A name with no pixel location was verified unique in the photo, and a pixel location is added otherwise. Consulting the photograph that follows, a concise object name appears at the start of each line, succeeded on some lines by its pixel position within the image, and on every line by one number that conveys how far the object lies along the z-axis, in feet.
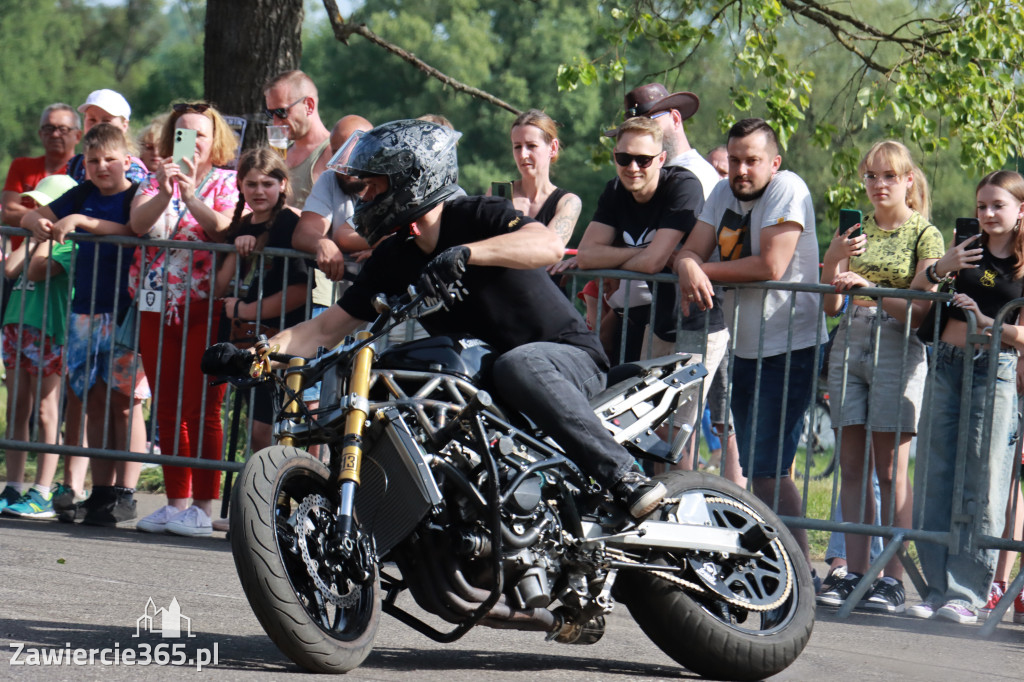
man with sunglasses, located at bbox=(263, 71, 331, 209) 53.67
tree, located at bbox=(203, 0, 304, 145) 71.66
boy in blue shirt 50.97
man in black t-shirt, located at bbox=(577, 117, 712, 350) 46.14
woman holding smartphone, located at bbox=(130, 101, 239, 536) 50.07
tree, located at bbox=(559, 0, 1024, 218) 77.91
